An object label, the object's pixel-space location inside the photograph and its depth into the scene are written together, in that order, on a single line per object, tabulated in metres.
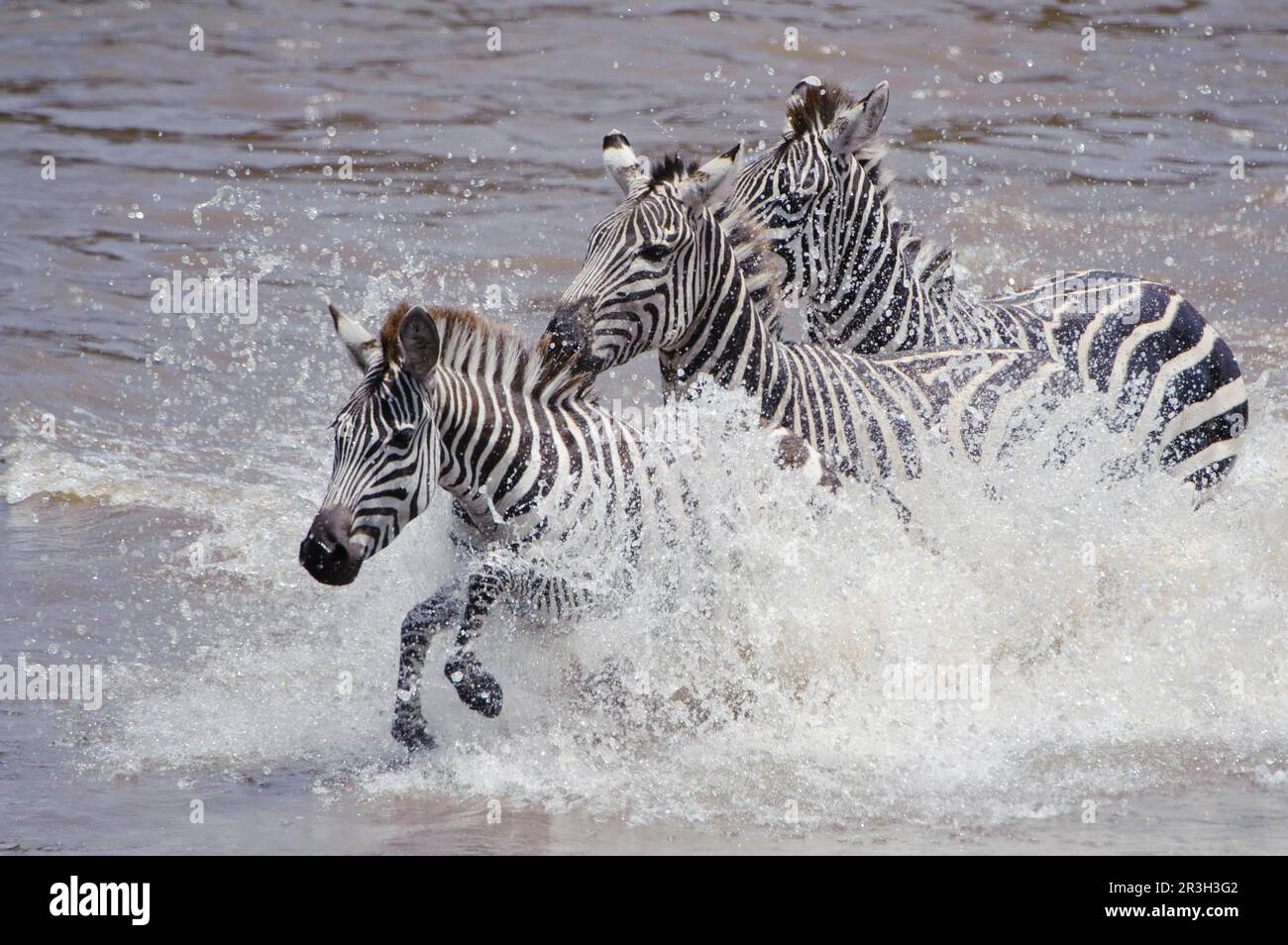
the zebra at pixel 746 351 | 12.55
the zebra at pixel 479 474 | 10.73
